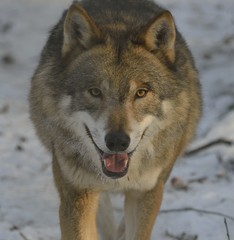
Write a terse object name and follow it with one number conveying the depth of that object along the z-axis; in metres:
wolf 8.59
